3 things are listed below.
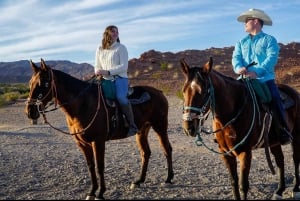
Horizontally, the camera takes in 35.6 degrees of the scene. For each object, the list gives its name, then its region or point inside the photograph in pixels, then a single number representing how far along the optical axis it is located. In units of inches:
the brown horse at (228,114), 209.9
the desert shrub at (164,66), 1951.3
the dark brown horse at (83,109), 275.0
